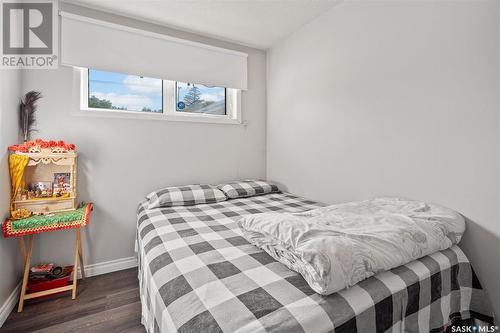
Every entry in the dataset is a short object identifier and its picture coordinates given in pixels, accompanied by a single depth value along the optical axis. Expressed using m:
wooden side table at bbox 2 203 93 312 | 1.66
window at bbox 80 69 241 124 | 2.30
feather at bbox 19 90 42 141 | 1.93
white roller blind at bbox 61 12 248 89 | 2.10
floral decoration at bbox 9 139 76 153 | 1.77
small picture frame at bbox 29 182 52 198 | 1.93
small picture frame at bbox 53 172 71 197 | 1.99
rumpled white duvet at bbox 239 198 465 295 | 0.85
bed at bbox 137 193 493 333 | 0.76
